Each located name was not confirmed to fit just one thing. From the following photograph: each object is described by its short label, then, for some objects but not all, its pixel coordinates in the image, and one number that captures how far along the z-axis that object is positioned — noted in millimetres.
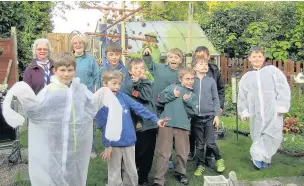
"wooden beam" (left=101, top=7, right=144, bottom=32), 4738
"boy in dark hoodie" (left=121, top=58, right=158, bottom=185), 3447
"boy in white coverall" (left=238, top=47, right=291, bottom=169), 4369
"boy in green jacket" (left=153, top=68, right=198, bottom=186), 3695
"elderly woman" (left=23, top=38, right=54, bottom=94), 3758
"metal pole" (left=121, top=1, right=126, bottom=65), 4656
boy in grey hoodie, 4046
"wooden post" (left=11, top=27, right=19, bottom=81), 8549
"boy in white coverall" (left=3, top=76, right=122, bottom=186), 2506
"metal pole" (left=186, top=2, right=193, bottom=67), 6628
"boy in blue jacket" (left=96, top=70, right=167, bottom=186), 3078
